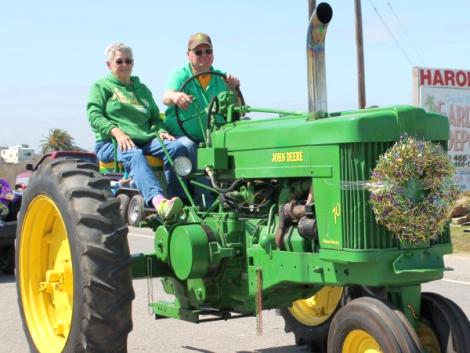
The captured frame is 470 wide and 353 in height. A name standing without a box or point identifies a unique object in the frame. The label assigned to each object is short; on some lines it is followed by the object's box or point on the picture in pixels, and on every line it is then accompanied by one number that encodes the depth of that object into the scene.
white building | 56.91
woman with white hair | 6.11
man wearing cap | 6.50
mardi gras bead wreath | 4.39
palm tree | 69.81
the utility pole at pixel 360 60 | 23.78
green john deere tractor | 4.48
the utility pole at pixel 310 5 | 21.20
